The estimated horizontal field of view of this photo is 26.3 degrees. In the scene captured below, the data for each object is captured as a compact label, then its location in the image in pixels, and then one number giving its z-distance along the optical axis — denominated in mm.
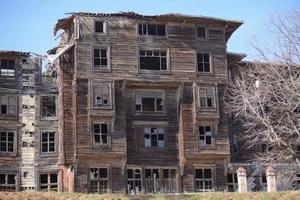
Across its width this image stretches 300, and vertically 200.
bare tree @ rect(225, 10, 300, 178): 47844
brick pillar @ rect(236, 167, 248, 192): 46812
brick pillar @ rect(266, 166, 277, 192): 47344
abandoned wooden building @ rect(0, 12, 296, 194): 50000
